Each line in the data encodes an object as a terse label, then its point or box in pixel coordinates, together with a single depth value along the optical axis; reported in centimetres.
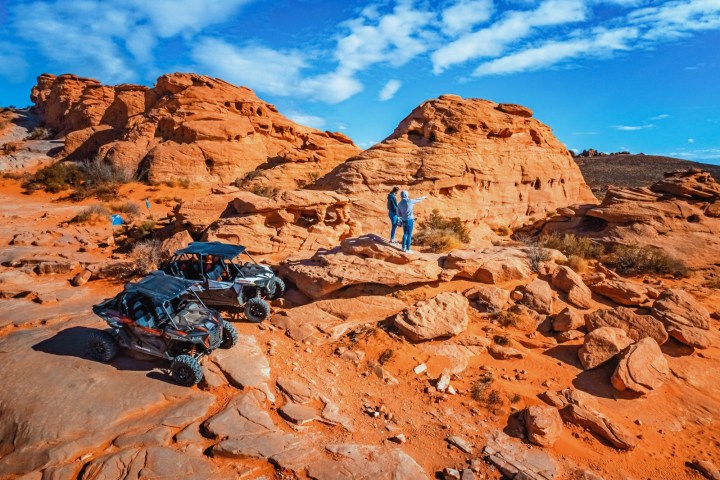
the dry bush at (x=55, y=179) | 2436
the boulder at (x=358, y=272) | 860
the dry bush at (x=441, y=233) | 1247
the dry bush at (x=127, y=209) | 1973
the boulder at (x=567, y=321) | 768
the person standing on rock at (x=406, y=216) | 907
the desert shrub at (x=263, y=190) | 2353
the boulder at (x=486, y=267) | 928
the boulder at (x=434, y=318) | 727
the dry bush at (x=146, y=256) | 1091
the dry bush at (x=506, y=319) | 789
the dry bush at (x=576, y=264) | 1102
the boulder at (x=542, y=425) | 504
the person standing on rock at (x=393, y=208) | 948
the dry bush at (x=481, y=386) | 598
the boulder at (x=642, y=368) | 603
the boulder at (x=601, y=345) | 670
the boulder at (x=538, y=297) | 834
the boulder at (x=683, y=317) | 711
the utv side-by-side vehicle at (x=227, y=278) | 825
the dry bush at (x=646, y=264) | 1180
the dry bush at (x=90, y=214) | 1728
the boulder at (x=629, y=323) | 714
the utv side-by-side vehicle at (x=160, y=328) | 582
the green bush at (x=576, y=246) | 1338
